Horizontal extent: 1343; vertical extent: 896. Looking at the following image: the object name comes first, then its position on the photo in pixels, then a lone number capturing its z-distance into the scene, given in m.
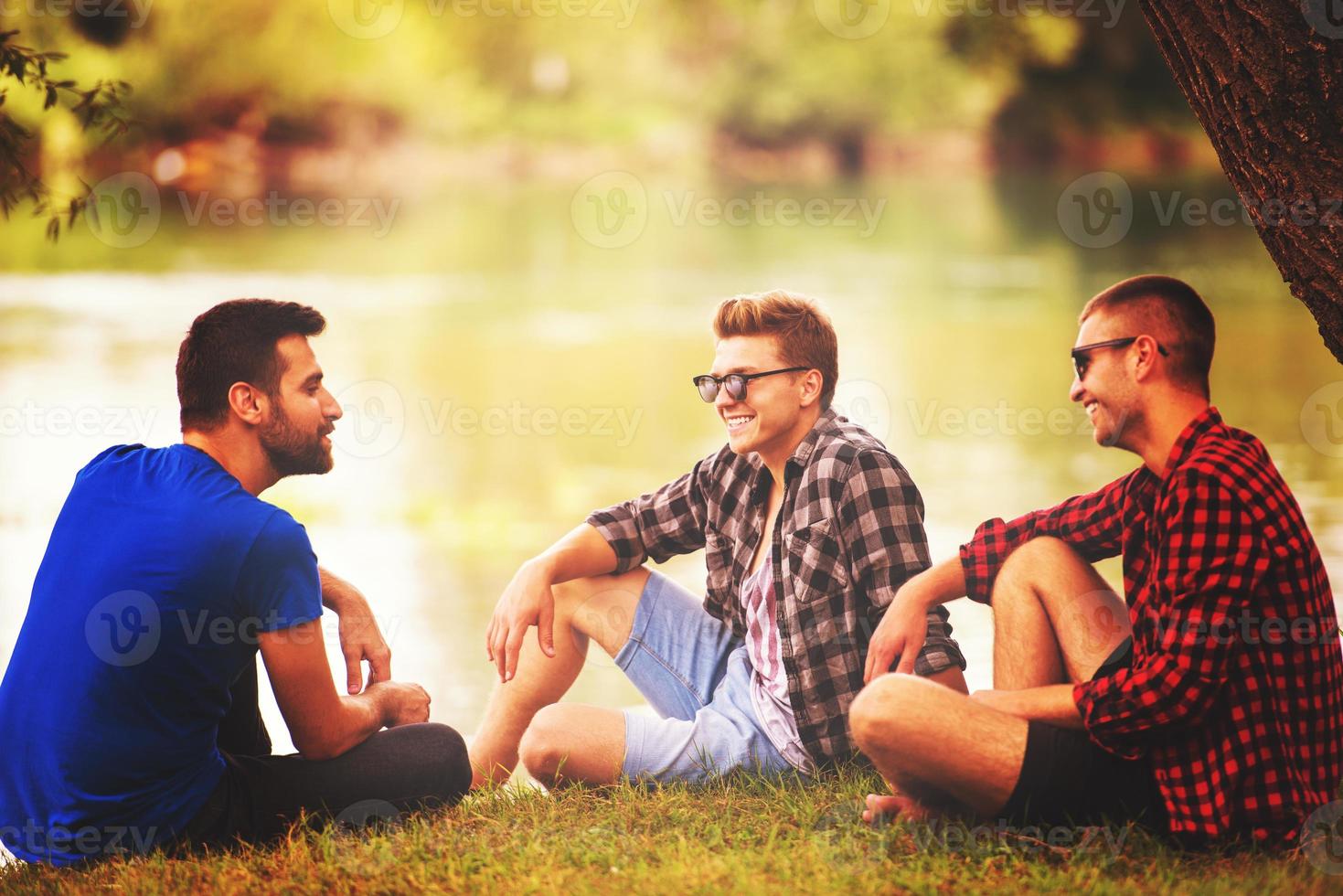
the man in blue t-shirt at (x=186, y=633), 5.97
